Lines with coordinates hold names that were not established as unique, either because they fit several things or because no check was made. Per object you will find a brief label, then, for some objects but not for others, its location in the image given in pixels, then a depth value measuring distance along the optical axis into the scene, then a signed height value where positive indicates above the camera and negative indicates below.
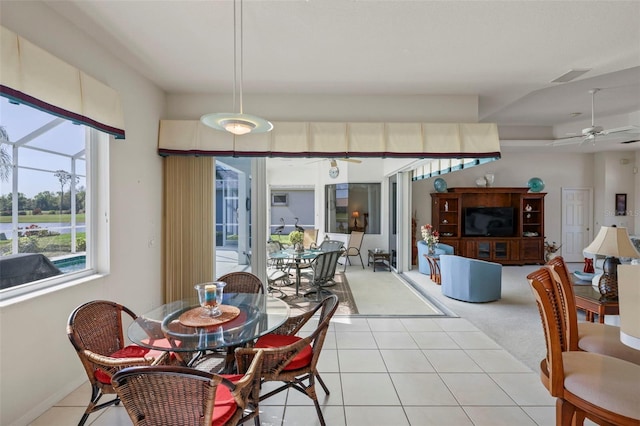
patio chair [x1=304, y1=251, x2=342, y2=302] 4.68 -0.93
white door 7.94 -0.26
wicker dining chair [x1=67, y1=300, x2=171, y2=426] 1.69 -0.82
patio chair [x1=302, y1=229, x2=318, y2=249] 7.84 -0.67
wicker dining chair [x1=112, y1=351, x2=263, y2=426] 1.24 -0.77
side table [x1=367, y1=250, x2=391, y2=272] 7.02 -1.09
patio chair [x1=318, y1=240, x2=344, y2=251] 6.29 -0.71
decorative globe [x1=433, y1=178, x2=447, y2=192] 7.41 +0.63
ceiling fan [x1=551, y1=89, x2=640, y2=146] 4.02 +1.07
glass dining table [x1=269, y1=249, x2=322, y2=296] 5.17 -0.77
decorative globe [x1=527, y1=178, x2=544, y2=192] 7.41 +0.62
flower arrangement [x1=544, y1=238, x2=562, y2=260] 7.05 -0.92
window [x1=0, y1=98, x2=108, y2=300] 1.98 +0.12
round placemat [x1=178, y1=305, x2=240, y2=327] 1.91 -0.70
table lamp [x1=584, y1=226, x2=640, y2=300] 2.74 -0.37
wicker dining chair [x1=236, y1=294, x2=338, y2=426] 1.81 -0.94
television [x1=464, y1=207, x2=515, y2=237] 7.52 -0.28
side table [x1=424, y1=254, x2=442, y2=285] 5.82 -1.11
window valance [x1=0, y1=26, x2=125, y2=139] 1.77 +0.86
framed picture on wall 7.61 +0.15
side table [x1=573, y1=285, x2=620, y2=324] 2.82 -0.88
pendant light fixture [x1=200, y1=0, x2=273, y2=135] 1.84 +0.57
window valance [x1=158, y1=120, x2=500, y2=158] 3.50 +0.83
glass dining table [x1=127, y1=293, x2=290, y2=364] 1.72 -0.73
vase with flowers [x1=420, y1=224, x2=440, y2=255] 6.14 -0.59
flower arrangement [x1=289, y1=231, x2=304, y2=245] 5.72 -0.51
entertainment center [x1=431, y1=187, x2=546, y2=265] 7.41 -0.31
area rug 4.35 -1.40
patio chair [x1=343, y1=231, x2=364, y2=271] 7.30 -0.80
